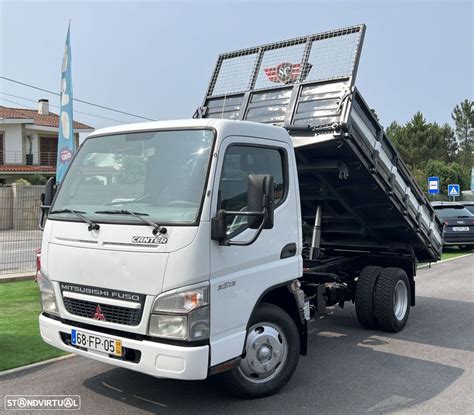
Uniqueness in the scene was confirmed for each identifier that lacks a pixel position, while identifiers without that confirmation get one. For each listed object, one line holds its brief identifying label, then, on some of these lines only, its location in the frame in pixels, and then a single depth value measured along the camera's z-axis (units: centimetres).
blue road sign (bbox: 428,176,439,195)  2214
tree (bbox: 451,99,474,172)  6656
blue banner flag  1093
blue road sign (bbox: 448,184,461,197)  2428
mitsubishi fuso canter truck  378
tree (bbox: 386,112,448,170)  5256
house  3400
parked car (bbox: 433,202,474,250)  1648
